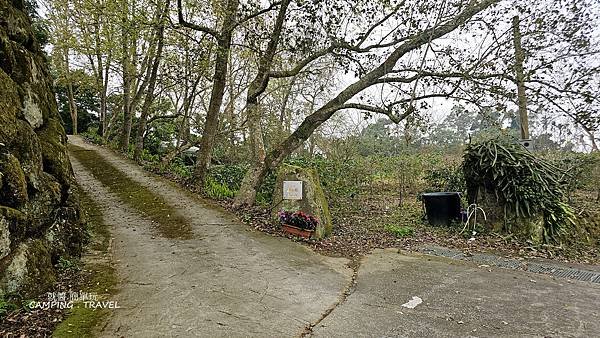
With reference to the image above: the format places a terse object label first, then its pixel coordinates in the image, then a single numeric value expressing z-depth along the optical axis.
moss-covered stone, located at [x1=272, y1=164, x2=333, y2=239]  5.80
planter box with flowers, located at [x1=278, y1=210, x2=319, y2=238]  5.56
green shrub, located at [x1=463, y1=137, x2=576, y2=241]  5.64
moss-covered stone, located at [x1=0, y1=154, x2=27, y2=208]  2.79
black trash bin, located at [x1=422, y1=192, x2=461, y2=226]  6.68
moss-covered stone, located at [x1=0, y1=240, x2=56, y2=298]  2.64
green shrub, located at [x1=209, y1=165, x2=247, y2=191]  9.77
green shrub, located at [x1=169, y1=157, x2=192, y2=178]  10.12
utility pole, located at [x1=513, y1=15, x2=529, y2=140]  5.50
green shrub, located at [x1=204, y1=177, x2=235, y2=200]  7.96
